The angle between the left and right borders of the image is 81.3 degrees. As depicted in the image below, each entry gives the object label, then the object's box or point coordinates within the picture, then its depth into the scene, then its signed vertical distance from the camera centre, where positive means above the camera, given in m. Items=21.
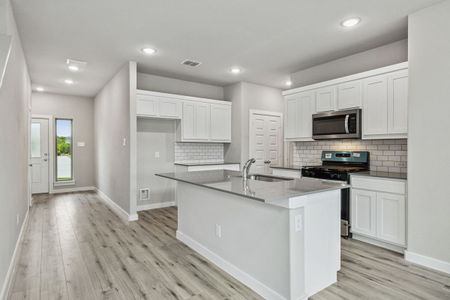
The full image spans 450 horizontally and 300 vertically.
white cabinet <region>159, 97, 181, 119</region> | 4.89 +0.77
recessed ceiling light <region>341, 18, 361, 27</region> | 2.95 +1.46
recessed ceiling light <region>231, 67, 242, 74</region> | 4.79 +1.47
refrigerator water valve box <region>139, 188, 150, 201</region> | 5.14 -0.91
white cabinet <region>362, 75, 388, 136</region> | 3.39 +0.57
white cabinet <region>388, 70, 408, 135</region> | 3.18 +0.58
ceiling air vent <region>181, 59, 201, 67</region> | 4.40 +1.46
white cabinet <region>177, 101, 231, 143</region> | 5.26 +0.54
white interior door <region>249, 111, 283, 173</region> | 5.80 +0.20
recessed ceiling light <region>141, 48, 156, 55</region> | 3.82 +1.44
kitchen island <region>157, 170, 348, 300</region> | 1.95 -0.72
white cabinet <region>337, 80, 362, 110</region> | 3.66 +0.78
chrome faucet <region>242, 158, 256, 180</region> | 2.67 -0.21
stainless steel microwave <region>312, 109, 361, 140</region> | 3.68 +0.36
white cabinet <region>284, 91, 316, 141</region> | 4.36 +0.57
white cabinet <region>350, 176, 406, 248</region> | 2.97 -0.73
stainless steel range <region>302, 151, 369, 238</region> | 3.47 -0.28
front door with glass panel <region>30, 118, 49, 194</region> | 6.73 -0.22
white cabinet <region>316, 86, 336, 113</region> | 3.98 +0.78
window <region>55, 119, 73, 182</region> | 7.16 -0.07
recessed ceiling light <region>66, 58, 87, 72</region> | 4.37 +1.45
